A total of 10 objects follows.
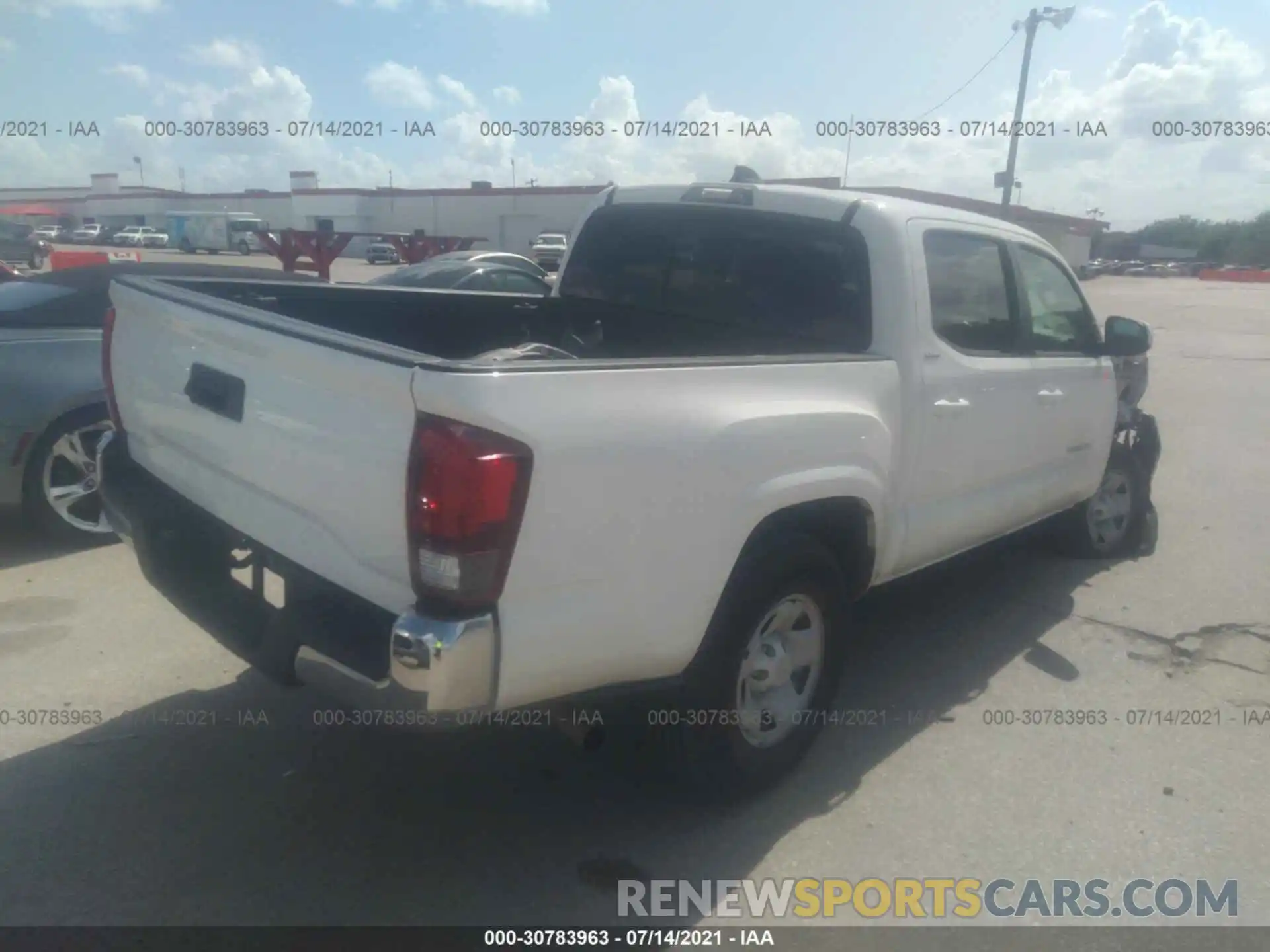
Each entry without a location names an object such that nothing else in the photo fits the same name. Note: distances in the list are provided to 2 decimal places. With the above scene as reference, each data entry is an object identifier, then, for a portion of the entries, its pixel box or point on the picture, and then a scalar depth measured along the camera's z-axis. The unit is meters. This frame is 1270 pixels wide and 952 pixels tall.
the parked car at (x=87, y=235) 59.72
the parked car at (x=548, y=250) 35.84
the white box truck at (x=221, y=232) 51.91
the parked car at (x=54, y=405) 5.32
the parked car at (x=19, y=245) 30.31
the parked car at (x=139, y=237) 57.91
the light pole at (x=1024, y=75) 24.67
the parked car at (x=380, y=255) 47.53
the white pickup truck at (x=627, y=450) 2.45
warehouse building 50.78
